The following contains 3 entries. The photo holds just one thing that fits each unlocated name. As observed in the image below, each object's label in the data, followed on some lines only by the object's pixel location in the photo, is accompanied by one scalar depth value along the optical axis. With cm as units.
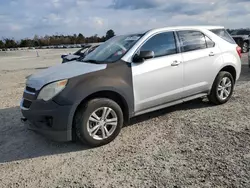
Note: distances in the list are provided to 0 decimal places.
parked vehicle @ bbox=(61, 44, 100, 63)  1036
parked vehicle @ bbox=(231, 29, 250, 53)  1806
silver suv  367
